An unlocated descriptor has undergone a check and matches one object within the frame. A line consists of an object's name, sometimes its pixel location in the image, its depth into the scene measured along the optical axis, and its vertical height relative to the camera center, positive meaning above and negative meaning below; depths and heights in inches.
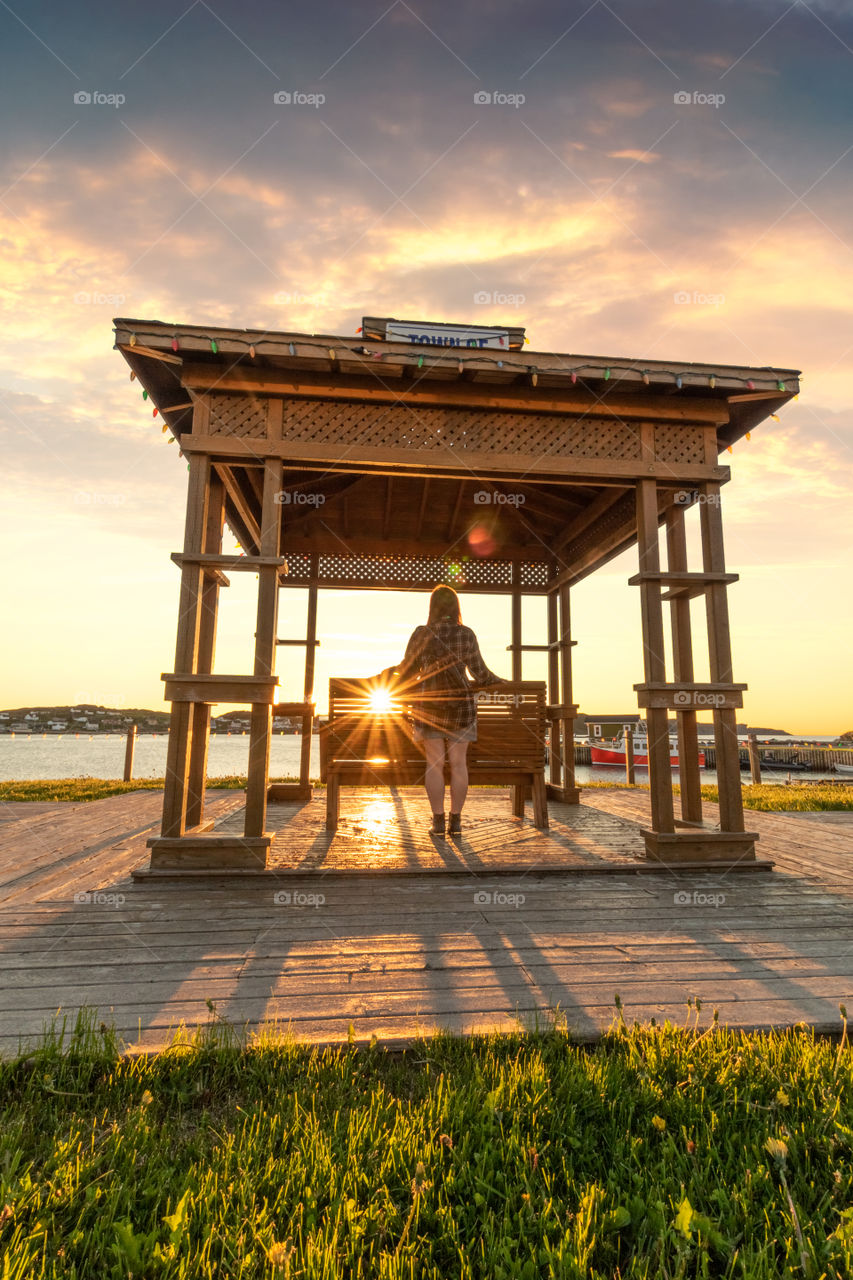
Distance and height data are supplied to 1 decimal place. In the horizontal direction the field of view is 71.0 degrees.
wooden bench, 212.1 -5.9
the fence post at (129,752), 489.2 -23.3
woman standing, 202.2 +12.6
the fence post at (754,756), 523.8 -22.4
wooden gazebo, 172.9 +88.1
